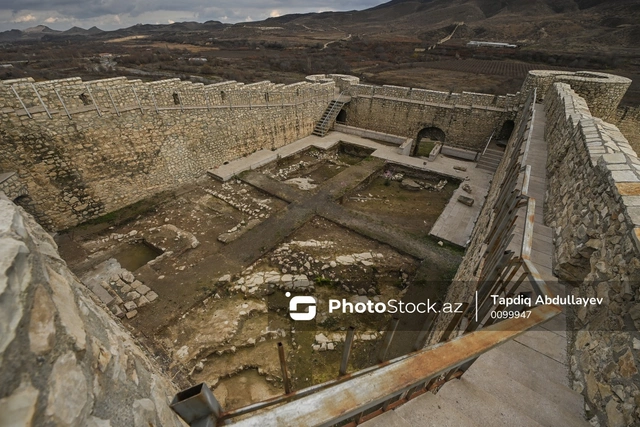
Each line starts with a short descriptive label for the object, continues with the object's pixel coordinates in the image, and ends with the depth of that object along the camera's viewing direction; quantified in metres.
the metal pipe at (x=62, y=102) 7.89
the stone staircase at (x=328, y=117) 16.38
